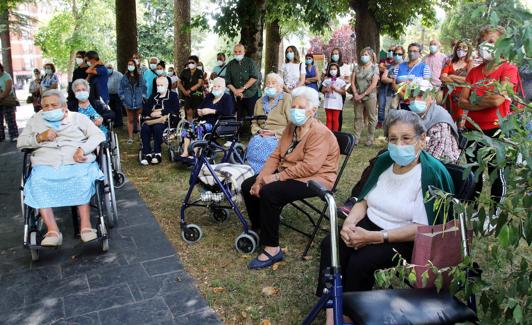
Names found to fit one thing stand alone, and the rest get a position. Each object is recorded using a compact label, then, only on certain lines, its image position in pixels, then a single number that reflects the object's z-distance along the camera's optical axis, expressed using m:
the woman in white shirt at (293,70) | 9.95
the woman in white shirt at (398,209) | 2.96
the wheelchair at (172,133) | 8.11
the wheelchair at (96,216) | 4.21
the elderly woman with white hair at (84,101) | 6.00
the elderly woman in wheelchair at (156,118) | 8.04
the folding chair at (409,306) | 2.22
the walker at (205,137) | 5.83
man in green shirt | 9.20
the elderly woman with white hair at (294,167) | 4.09
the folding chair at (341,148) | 4.26
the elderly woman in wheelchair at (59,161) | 4.34
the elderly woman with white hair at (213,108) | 7.48
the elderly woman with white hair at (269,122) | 5.42
